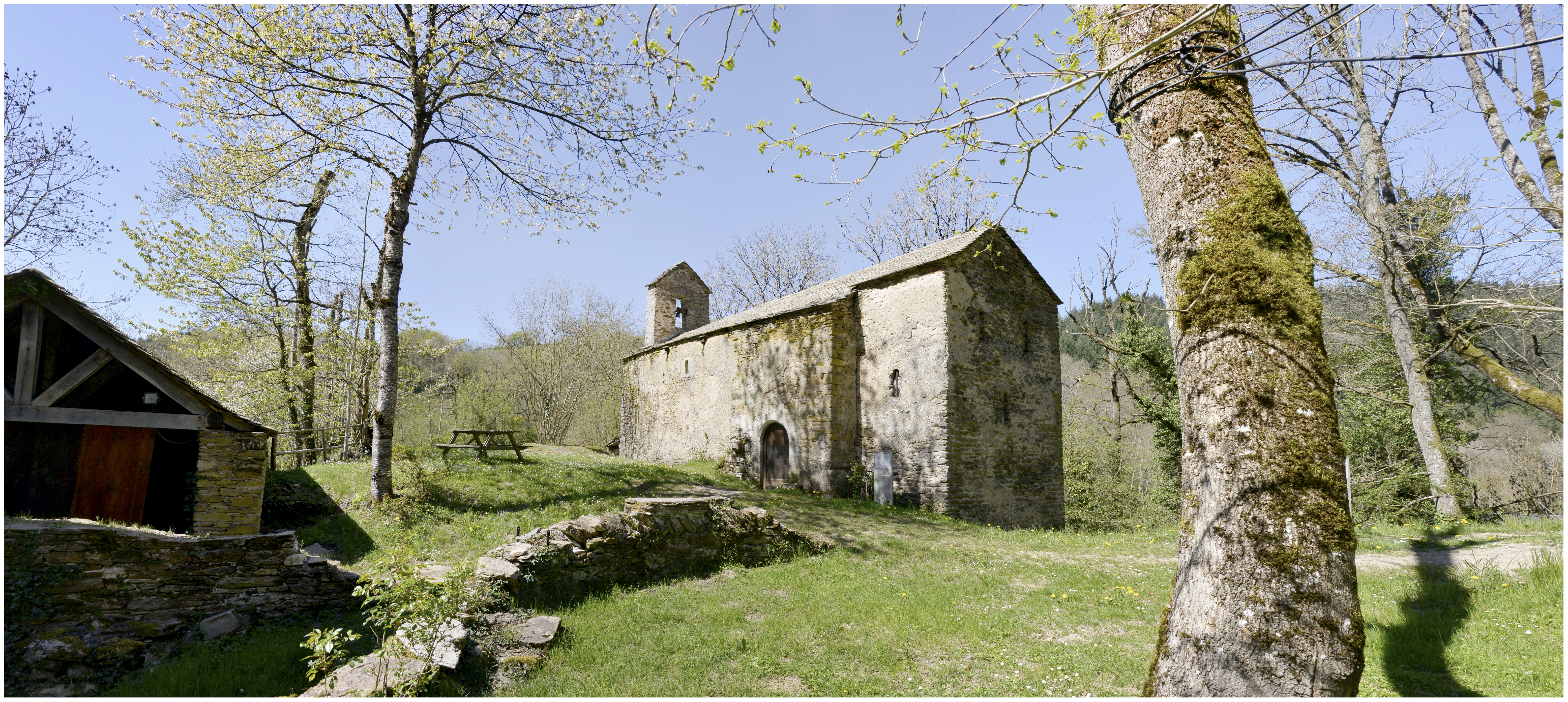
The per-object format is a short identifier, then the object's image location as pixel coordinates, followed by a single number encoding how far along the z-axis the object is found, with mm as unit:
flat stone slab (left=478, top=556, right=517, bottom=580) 5820
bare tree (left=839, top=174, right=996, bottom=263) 24016
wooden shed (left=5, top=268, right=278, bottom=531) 6148
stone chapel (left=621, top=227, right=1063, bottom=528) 12359
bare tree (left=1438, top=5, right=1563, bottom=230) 7195
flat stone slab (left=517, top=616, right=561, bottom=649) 5078
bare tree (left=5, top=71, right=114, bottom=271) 8914
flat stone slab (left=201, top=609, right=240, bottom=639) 5566
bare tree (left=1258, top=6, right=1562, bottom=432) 7766
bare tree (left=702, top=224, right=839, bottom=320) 28938
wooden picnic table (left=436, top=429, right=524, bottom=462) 12398
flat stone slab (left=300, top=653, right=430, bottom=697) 4055
